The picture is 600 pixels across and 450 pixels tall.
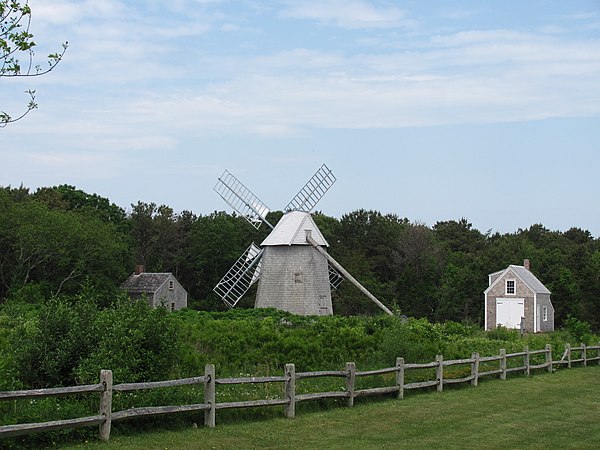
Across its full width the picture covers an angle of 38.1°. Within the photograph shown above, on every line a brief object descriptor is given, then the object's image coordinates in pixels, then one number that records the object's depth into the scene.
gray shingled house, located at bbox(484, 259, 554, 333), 57.16
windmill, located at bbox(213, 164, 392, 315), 51.16
